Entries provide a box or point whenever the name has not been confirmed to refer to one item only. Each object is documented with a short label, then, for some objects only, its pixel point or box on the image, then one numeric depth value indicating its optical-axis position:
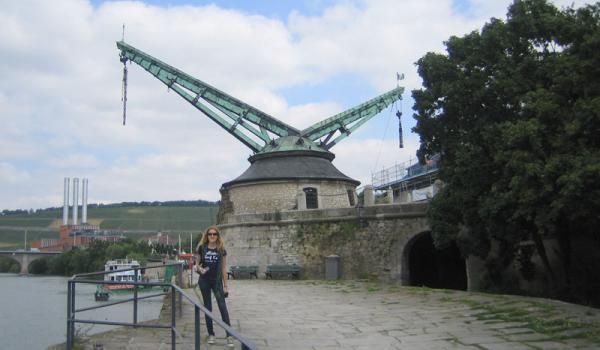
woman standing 6.73
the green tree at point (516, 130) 10.33
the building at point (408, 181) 26.35
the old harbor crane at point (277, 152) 22.66
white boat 37.54
